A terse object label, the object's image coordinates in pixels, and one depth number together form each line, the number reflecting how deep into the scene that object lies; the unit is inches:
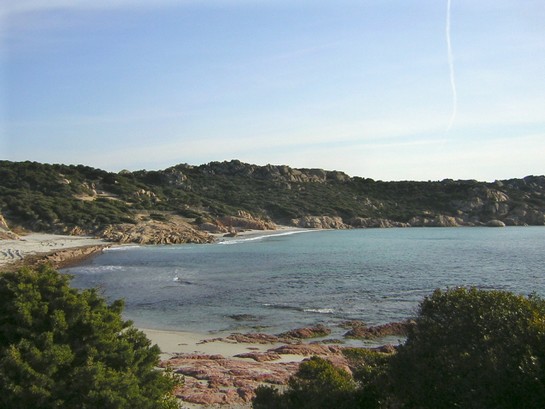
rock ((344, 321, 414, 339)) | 858.1
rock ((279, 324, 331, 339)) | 860.0
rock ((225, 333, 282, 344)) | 817.0
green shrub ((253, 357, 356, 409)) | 330.0
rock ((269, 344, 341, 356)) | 696.3
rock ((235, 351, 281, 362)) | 667.2
